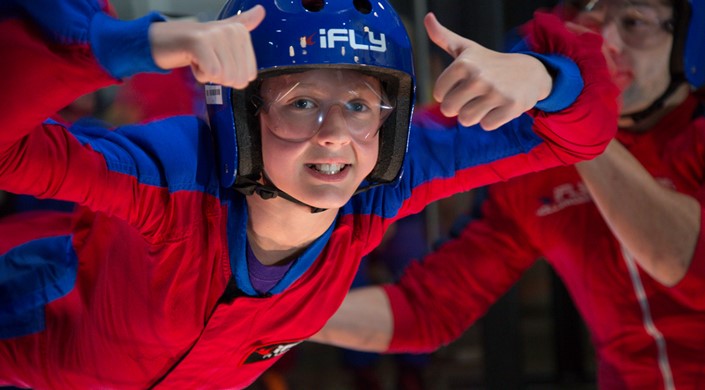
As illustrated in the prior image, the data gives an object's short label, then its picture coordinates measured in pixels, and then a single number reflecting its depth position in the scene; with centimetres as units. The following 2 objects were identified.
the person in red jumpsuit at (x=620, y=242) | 191
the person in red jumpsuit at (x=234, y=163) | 148
